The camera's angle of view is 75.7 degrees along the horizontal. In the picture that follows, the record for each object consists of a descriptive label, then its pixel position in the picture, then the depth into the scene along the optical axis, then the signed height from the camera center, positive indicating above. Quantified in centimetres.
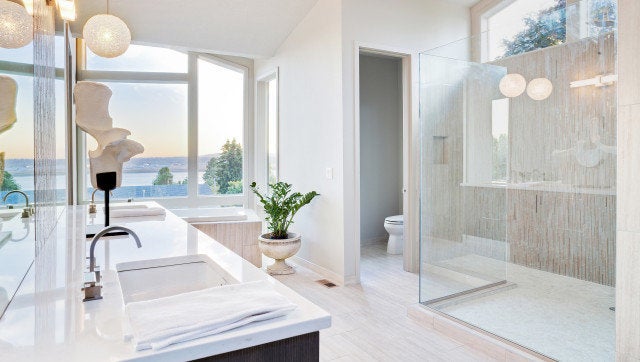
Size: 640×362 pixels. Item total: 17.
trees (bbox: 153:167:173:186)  561 +2
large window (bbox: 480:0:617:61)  213 +88
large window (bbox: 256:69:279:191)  562 +70
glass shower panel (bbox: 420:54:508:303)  292 -1
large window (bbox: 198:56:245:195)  578 +73
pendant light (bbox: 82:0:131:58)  251 +89
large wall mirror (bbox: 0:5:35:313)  88 +3
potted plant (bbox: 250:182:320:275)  405 -58
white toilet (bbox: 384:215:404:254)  499 -70
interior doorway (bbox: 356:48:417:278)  564 +44
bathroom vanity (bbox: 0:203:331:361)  74 -30
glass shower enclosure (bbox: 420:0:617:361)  217 -8
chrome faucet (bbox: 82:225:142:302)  100 -26
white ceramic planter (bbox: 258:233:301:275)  404 -71
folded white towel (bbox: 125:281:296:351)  77 -28
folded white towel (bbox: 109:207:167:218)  255 -21
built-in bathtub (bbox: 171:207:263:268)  401 -52
